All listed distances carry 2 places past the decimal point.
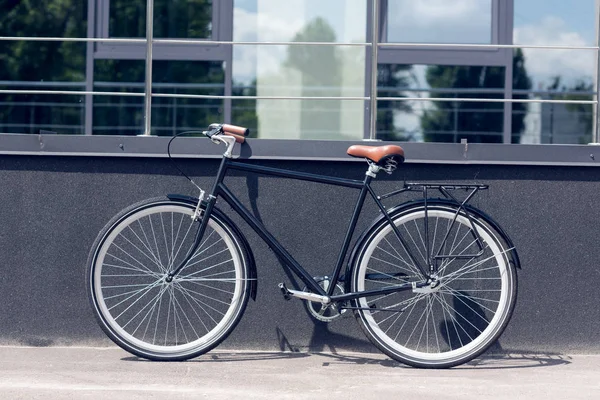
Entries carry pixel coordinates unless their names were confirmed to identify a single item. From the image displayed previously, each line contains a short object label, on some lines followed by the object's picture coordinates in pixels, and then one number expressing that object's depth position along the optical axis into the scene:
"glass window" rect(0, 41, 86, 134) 10.97
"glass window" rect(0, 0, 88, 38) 11.05
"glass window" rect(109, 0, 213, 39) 10.31
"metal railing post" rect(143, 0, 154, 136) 7.43
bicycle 6.97
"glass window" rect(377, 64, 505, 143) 10.43
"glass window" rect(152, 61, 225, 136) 10.23
